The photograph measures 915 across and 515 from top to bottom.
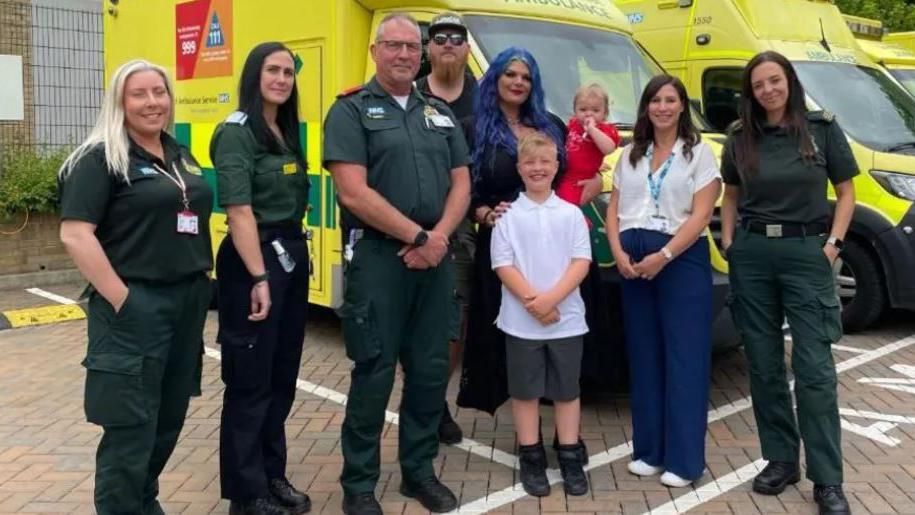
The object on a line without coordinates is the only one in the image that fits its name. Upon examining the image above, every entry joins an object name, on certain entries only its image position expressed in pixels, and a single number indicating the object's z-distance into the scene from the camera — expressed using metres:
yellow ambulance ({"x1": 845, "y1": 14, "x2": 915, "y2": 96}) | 11.27
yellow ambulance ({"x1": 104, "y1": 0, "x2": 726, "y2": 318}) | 5.91
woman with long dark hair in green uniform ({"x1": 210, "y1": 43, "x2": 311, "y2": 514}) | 3.65
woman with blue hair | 4.37
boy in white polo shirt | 4.20
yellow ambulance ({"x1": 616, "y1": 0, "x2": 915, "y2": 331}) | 7.38
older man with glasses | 3.80
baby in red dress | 4.54
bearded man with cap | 4.67
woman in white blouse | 4.29
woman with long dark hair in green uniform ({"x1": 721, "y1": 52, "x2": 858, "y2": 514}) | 4.09
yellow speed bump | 7.98
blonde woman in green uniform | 3.15
